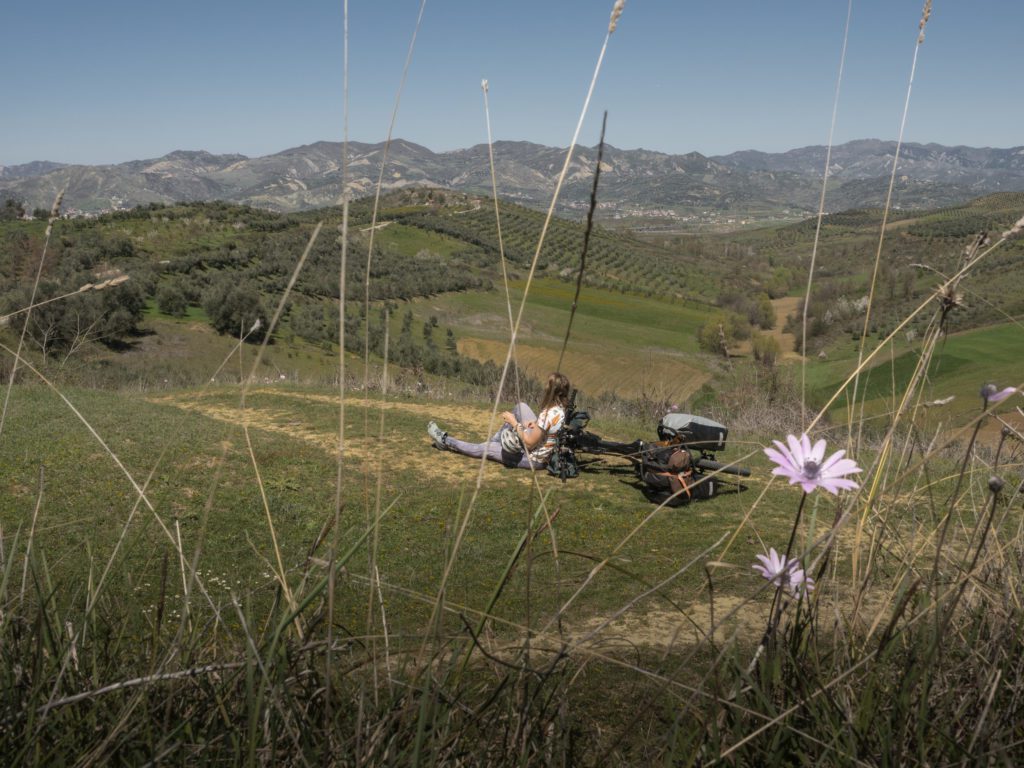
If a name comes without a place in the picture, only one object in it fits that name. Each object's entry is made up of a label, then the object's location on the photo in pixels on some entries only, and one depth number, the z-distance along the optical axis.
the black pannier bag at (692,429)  6.93
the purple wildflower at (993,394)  1.09
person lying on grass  6.97
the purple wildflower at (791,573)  1.29
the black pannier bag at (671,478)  6.75
